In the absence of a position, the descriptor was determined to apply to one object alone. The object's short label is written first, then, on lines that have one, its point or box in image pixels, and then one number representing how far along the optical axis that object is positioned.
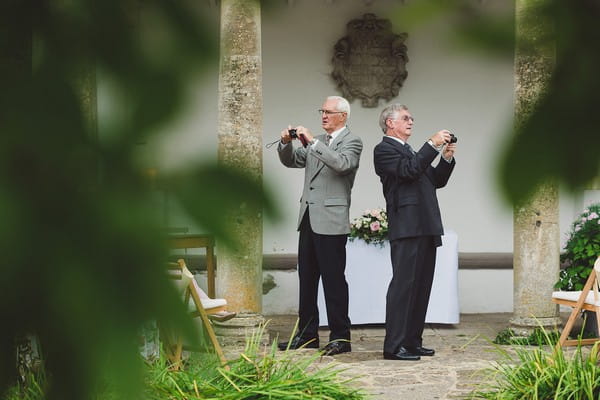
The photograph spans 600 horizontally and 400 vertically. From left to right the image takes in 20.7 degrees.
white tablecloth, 13.20
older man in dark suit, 10.08
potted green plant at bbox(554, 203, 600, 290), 12.13
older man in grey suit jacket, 10.32
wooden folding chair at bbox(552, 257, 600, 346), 10.04
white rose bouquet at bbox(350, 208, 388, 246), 13.18
